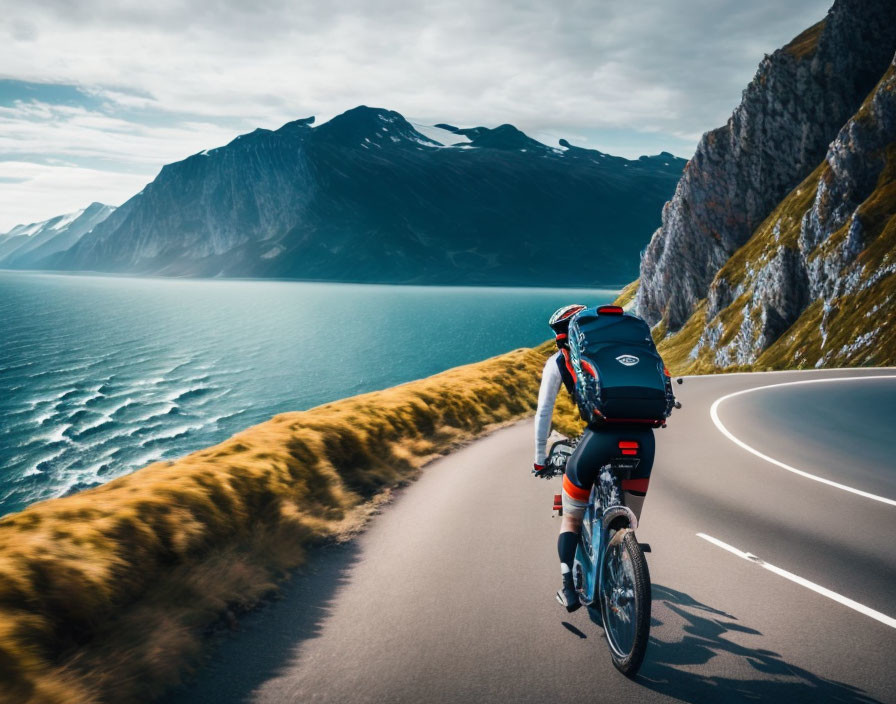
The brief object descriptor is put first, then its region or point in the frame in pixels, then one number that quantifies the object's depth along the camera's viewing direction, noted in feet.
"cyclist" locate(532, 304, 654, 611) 14.80
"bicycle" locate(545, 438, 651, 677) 12.34
